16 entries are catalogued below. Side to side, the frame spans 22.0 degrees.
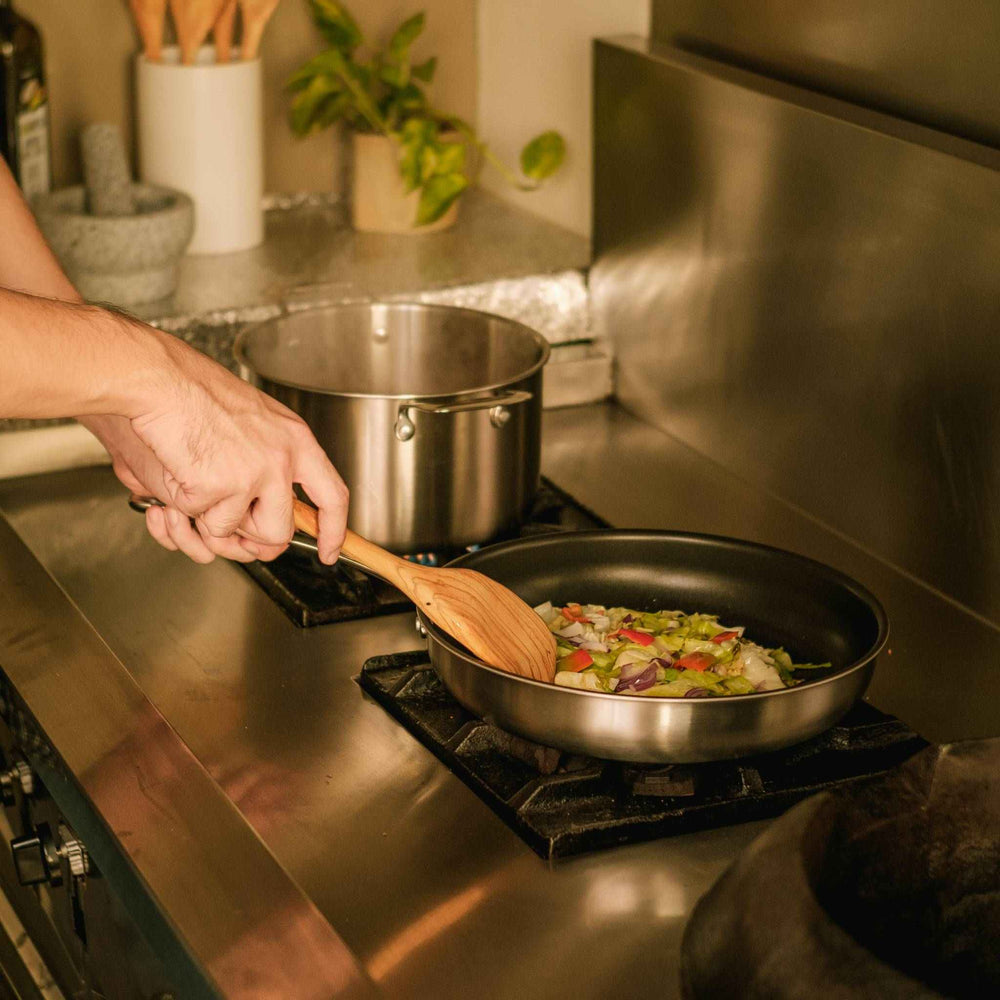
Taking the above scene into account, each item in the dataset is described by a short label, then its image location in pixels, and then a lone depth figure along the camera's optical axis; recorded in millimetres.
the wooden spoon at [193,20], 2334
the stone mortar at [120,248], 2198
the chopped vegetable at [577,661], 1762
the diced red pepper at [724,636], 1802
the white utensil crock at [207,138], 2358
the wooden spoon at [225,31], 2363
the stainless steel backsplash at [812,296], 1911
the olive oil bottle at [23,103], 2243
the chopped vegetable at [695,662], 1757
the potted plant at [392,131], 2415
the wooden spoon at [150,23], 2342
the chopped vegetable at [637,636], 1782
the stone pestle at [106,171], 2222
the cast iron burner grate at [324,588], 1905
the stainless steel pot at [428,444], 1901
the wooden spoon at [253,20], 2380
